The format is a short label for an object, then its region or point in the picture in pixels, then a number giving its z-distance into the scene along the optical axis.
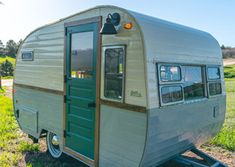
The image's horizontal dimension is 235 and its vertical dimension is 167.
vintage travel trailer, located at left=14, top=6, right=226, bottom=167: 3.65
